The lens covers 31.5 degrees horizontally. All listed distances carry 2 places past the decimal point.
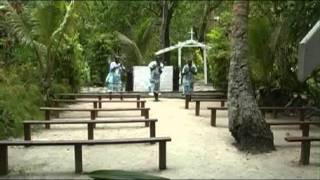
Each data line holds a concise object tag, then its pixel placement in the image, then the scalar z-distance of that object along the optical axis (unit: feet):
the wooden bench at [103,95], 62.92
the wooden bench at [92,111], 46.11
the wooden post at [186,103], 61.31
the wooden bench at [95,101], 54.89
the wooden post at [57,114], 52.89
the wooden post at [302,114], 49.09
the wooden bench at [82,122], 38.04
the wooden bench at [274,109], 46.85
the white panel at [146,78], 89.66
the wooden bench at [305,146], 32.09
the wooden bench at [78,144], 29.25
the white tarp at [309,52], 11.16
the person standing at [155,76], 74.59
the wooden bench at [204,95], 62.19
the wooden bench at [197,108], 54.27
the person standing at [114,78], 78.64
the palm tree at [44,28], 55.21
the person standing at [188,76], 74.03
